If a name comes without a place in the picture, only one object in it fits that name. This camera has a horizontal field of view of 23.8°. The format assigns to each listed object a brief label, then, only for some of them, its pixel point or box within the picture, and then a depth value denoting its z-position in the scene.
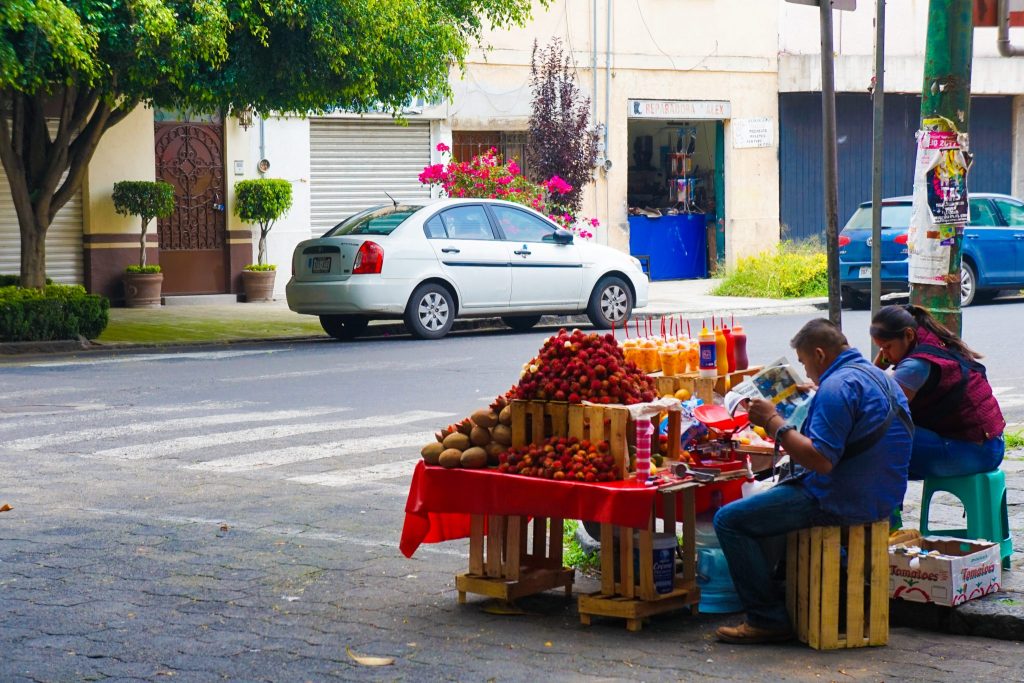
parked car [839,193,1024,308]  33.73
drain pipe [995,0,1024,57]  12.65
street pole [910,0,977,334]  12.16
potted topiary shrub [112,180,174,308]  34.18
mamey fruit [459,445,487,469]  10.27
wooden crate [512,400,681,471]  9.85
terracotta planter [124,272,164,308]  34.96
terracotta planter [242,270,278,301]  37.08
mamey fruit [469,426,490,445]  10.43
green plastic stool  10.41
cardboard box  9.52
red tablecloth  9.49
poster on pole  12.09
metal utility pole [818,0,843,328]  12.51
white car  27.79
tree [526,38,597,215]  37.87
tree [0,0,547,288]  24.57
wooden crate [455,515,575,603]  10.30
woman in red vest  10.32
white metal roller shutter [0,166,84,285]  34.33
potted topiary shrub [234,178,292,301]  36.43
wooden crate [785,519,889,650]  9.24
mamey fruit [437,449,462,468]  10.29
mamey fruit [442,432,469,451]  10.43
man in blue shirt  9.15
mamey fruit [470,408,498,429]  10.43
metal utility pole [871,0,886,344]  13.01
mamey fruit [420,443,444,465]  10.45
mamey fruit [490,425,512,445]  10.38
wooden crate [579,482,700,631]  9.69
